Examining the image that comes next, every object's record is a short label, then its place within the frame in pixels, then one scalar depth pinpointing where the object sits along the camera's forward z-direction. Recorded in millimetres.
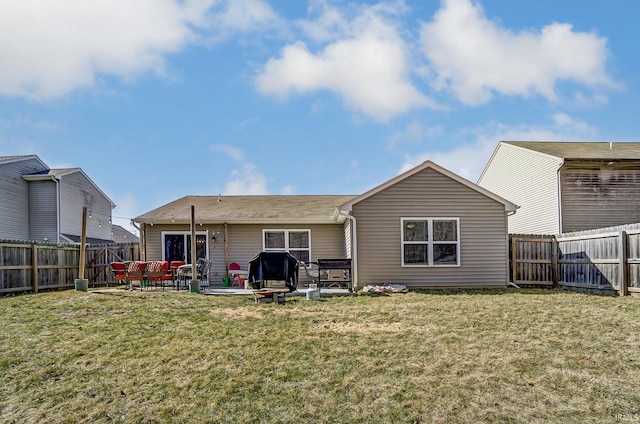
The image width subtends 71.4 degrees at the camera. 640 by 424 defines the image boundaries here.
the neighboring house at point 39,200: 21734
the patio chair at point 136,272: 13617
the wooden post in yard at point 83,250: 13336
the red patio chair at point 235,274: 15109
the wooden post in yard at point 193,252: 13090
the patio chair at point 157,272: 13586
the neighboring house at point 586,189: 16750
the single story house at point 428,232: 13836
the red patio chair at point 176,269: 14141
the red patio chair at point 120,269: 13930
